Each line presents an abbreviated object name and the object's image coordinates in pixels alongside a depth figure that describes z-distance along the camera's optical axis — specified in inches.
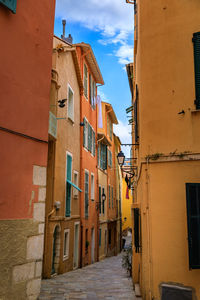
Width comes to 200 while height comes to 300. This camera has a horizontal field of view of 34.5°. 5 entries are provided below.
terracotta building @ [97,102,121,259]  866.8
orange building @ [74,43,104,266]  644.7
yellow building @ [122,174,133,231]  1648.6
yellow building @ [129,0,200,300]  228.1
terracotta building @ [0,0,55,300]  216.2
